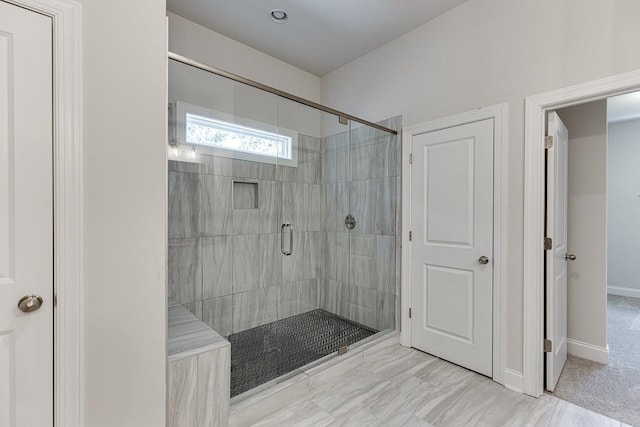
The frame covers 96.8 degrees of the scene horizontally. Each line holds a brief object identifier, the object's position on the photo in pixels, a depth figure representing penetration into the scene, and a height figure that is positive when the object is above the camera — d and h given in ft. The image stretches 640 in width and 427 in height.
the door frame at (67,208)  3.66 +0.04
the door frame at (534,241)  6.45 -0.63
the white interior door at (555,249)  6.50 -0.86
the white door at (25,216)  3.43 -0.07
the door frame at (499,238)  6.89 -0.60
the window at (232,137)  7.75 +2.28
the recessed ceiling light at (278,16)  8.12 +5.74
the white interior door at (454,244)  7.27 -0.87
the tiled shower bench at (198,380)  4.53 -2.80
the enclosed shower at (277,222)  7.84 -0.33
